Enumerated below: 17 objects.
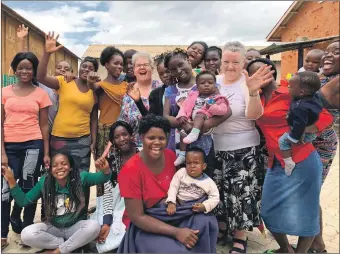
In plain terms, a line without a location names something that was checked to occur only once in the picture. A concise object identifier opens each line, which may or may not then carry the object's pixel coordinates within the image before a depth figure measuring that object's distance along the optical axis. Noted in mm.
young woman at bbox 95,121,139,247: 3379
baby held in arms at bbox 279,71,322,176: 2447
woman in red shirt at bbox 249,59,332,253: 2787
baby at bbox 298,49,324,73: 3389
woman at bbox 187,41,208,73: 3914
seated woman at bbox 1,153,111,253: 3238
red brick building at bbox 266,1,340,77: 11977
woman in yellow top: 3734
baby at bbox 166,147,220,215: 2674
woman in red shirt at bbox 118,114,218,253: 2480
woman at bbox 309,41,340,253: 2457
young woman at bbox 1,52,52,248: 3518
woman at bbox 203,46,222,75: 3740
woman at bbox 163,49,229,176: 3168
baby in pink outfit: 2947
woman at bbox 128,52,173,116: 3381
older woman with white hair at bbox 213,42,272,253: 3130
